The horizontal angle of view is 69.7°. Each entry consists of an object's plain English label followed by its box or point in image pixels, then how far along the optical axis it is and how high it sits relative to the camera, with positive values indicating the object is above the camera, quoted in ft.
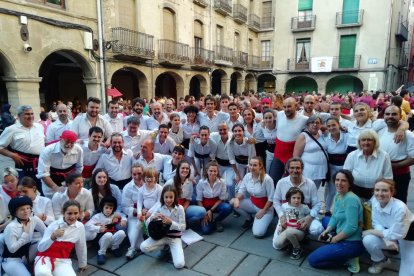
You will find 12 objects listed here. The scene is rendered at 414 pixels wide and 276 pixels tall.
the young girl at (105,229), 11.55 -5.39
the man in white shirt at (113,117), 17.85 -1.40
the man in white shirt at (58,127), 16.14 -1.82
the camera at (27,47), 29.76 +4.56
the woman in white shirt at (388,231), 9.41 -4.35
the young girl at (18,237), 9.84 -4.82
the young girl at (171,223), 11.27 -5.10
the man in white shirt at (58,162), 12.71 -2.98
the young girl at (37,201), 11.19 -4.15
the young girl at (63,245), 9.68 -5.12
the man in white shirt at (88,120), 15.35 -1.40
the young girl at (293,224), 11.39 -5.02
